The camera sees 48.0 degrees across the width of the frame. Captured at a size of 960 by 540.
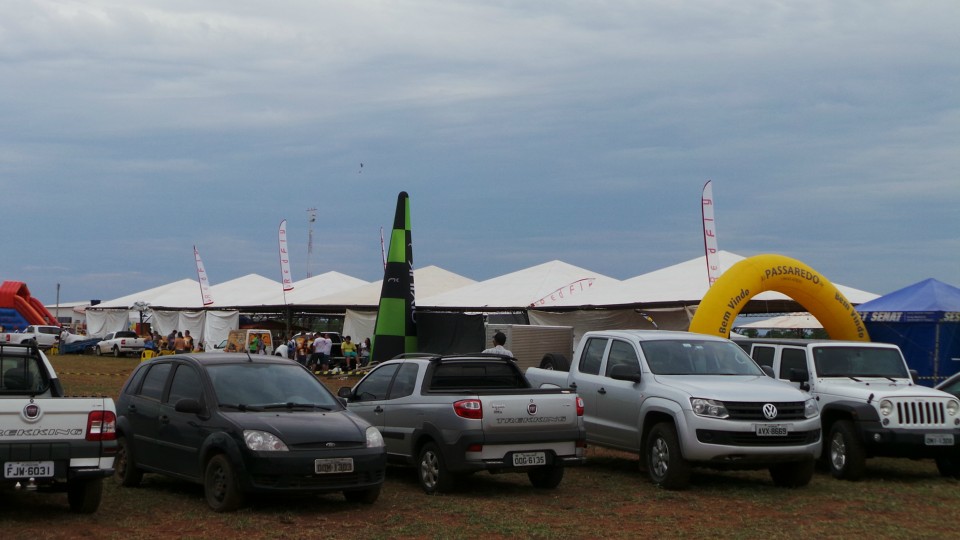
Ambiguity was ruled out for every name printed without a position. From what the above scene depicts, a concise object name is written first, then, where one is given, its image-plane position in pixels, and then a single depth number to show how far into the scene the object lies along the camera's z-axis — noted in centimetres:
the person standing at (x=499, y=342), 1755
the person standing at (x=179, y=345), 4462
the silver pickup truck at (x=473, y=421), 1138
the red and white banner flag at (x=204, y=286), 5666
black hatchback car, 993
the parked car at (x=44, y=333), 5630
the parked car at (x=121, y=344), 5459
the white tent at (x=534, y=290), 3472
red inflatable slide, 6625
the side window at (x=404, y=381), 1246
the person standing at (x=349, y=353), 3969
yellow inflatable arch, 1980
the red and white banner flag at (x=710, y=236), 2823
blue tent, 2186
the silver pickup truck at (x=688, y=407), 1202
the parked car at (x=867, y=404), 1330
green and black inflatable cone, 2864
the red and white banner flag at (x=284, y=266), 4944
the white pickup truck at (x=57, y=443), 905
